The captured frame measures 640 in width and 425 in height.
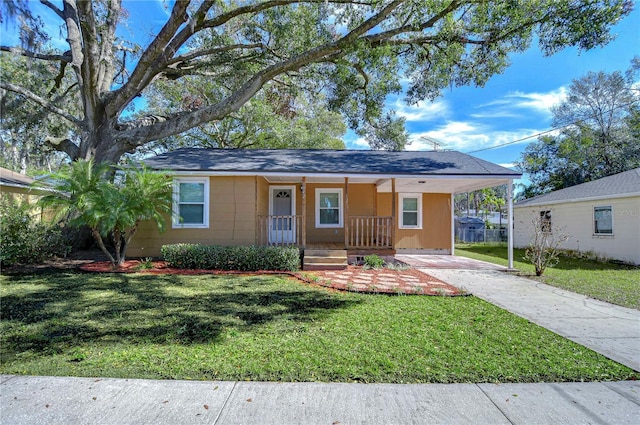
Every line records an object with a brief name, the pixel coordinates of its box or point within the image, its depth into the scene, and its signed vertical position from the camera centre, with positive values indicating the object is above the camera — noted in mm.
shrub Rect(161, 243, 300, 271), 8930 -930
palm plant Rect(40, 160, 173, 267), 7604 +644
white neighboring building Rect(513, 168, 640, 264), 12102 +525
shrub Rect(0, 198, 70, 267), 8273 -364
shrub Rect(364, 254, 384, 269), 9757 -1108
